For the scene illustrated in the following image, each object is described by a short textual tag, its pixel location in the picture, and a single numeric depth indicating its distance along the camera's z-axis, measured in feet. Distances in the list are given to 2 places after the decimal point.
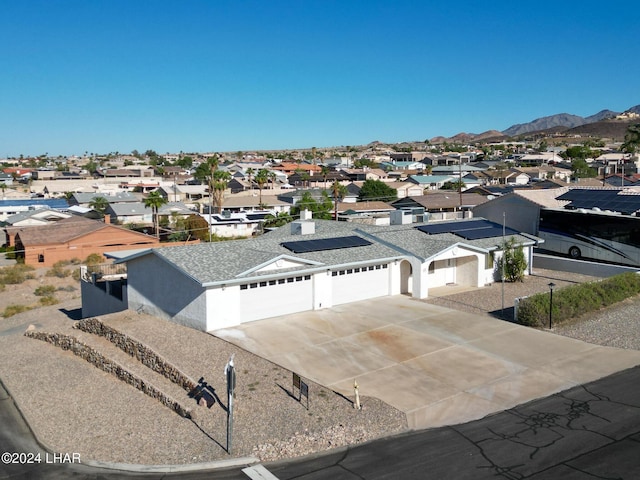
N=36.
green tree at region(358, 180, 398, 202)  278.05
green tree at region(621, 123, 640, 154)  212.29
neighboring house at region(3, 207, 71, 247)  209.05
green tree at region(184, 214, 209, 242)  192.54
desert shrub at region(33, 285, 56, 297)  130.62
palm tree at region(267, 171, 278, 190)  381.40
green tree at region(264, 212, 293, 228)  200.64
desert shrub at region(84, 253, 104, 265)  163.25
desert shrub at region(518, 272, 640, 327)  76.95
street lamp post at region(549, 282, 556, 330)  76.84
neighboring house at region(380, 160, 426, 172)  502.91
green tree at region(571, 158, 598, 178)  350.11
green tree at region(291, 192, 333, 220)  199.93
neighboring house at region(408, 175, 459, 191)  339.16
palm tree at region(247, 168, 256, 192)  353.65
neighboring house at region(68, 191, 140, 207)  266.88
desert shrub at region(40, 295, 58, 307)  122.85
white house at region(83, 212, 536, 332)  77.20
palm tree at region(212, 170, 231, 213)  236.86
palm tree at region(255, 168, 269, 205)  249.55
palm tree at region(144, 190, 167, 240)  201.45
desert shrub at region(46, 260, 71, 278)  149.07
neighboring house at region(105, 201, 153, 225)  234.38
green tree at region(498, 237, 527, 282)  104.17
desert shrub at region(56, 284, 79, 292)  135.13
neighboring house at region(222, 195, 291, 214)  247.29
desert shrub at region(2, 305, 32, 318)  113.50
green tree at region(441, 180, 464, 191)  314.86
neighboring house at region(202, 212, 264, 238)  200.44
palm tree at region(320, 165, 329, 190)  362.43
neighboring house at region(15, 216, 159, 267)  165.37
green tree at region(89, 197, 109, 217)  248.11
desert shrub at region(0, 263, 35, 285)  141.69
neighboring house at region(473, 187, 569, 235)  127.95
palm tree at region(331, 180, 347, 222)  275.59
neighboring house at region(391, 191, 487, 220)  234.38
